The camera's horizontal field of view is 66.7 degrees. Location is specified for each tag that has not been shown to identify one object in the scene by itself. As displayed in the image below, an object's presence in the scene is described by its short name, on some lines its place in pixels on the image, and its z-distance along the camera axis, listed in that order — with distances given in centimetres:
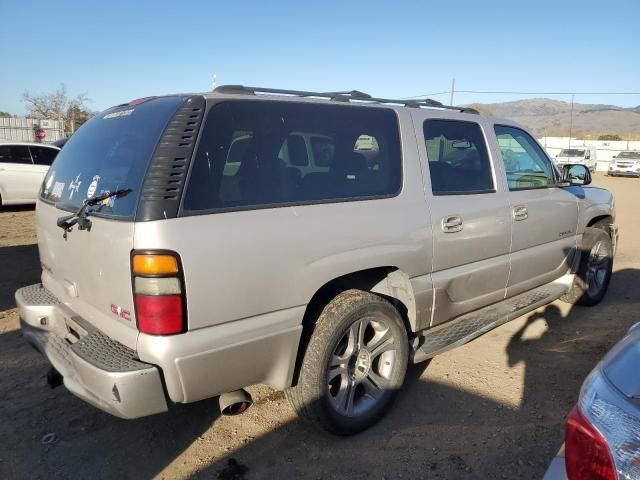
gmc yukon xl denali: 218
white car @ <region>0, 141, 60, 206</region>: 1091
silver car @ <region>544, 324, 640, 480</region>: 119
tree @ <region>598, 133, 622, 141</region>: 5856
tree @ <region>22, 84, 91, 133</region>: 4122
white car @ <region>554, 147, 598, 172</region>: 3053
